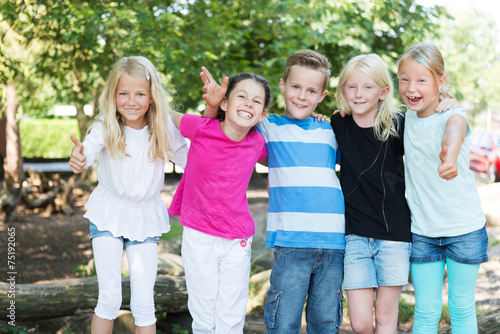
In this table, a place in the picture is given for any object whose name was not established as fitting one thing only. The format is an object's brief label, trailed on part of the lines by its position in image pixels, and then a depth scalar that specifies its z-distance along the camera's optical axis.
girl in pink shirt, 2.69
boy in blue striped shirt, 2.70
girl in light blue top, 2.59
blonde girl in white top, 2.72
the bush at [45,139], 18.36
